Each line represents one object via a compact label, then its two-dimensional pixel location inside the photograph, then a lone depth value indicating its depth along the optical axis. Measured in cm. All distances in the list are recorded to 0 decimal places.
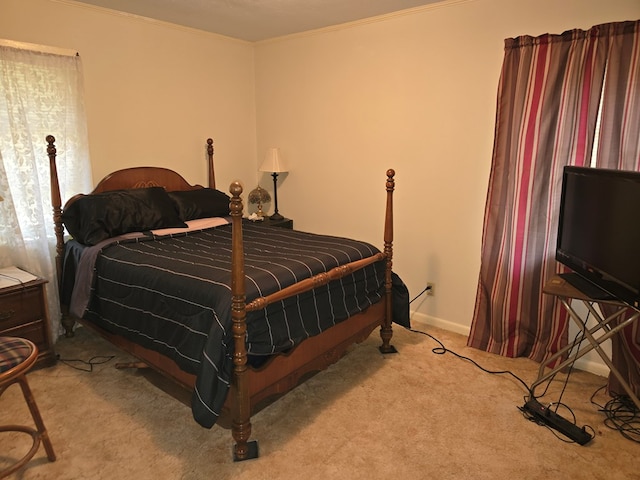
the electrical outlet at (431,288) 361
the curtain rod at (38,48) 289
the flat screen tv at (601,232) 201
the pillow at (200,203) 362
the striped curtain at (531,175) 263
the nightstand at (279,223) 430
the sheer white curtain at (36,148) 291
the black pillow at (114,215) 302
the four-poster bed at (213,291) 202
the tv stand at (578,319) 215
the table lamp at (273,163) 428
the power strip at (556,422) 220
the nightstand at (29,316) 263
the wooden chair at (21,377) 180
